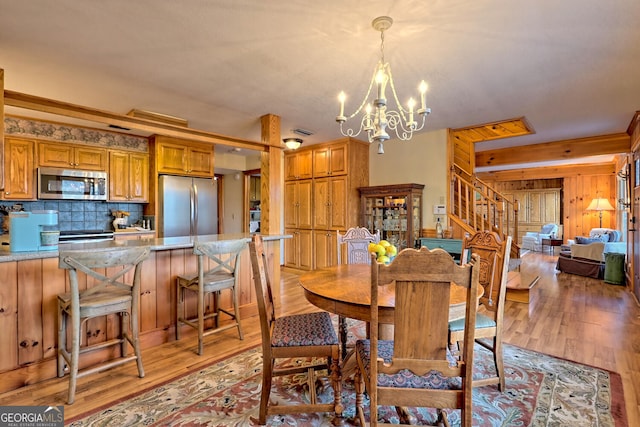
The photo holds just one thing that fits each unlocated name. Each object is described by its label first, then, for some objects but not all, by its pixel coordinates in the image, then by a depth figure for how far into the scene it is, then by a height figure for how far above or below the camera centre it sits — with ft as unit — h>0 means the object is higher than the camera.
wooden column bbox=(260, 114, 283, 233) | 12.91 +1.18
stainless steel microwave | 14.08 +1.31
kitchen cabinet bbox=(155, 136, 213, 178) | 16.17 +2.94
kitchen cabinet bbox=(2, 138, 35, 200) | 13.42 +1.85
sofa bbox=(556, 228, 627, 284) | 16.93 -2.91
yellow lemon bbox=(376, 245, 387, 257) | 7.21 -0.90
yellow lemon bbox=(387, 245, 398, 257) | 7.41 -0.93
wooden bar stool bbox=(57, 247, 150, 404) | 6.36 -1.93
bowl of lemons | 7.20 -0.93
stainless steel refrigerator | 16.05 +0.31
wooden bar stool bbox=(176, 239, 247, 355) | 8.57 -2.02
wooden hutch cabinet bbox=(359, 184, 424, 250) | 16.25 -0.06
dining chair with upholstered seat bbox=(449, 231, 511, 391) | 6.42 -1.96
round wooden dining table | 5.13 -1.52
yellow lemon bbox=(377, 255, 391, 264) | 7.12 -1.09
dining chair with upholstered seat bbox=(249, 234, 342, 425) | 5.50 -2.41
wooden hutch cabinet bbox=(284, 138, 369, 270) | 18.04 +0.89
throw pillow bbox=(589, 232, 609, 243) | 19.96 -1.81
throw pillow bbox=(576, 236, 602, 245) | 19.86 -1.92
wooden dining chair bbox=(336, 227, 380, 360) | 10.52 -1.08
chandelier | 6.84 +2.48
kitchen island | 6.85 -2.44
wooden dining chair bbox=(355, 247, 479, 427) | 4.01 -1.66
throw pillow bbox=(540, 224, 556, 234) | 29.84 -1.70
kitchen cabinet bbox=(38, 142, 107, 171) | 14.25 +2.65
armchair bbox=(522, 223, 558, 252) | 29.81 -2.50
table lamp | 25.80 +0.42
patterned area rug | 5.77 -3.84
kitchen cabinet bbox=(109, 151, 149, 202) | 15.94 +1.84
